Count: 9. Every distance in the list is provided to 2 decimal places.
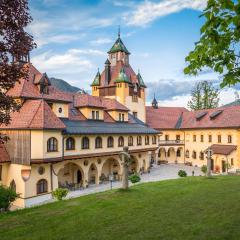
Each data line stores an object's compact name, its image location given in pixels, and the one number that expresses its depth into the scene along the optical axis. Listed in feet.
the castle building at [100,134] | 81.46
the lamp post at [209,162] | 77.34
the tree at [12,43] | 27.43
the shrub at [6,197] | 54.24
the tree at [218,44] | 17.63
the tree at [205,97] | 197.88
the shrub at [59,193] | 68.69
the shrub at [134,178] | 92.38
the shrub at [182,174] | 99.04
